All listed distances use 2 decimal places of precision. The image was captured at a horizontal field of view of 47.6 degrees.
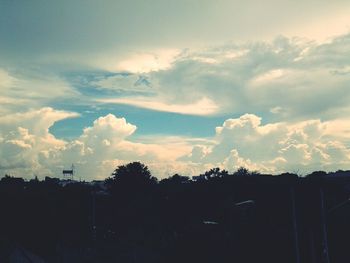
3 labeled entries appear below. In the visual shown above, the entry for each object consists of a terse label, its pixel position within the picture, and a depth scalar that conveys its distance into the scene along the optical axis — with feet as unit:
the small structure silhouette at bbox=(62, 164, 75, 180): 440.45
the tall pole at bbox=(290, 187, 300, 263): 77.18
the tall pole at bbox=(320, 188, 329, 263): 70.59
